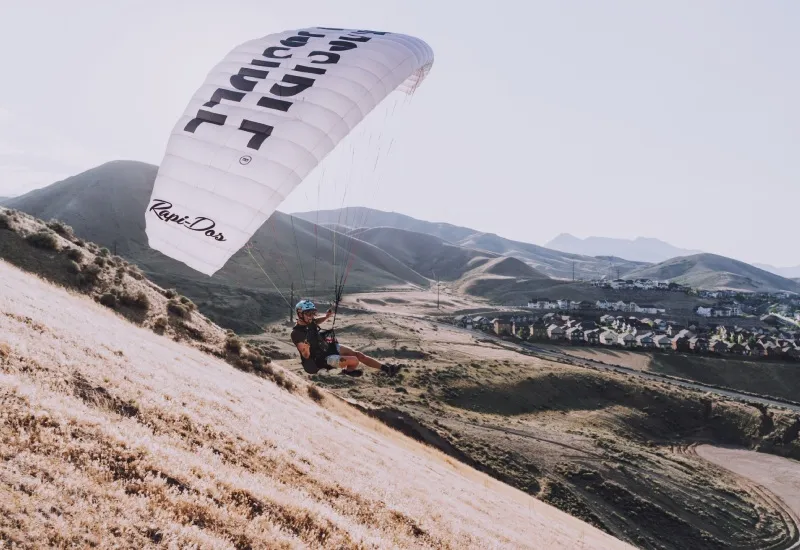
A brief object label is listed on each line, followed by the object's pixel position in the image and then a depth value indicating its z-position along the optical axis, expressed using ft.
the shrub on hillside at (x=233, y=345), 93.56
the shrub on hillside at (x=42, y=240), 87.66
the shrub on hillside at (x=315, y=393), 90.83
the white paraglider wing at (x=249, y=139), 39.37
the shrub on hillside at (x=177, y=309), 96.32
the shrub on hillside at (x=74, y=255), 89.71
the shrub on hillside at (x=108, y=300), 82.53
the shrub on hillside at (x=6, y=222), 86.93
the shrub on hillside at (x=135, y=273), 104.58
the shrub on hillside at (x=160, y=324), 85.10
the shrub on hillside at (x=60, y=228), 105.40
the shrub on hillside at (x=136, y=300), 87.25
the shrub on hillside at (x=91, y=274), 86.06
